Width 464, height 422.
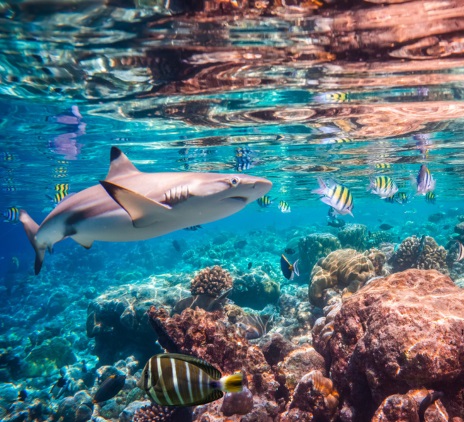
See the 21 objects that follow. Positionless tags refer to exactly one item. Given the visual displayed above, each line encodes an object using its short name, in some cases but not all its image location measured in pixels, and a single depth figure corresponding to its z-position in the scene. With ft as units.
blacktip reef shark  11.01
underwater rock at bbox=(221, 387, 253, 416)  16.34
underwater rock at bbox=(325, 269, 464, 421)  12.42
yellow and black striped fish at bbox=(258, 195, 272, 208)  40.36
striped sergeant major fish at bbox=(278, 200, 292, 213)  43.95
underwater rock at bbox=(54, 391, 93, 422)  29.63
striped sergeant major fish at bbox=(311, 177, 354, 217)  24.45
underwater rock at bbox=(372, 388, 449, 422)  11.59
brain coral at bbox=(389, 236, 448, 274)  44.60
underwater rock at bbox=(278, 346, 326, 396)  19.22
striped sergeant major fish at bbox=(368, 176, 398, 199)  30.32
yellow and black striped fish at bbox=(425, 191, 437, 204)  45.03
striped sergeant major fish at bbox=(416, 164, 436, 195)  26.51
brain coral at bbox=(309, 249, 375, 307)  37.73
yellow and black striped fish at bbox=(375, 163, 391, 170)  76.95
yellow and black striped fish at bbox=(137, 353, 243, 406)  9.52
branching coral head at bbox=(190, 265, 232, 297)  35.63
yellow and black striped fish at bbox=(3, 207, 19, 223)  41.06
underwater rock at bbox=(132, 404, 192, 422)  19.01
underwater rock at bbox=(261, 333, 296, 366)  21.95
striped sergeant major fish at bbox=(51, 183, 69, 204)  38.33
